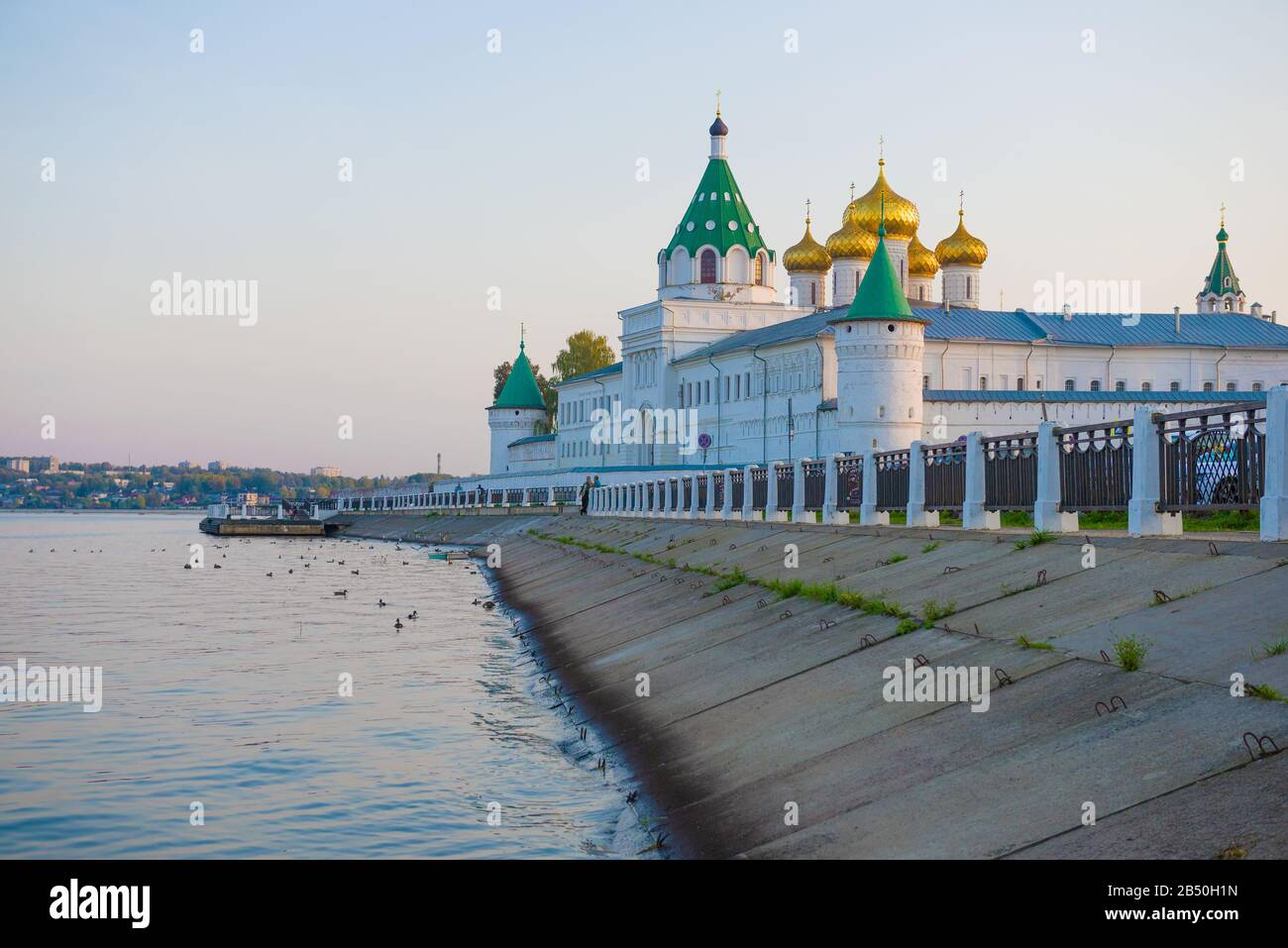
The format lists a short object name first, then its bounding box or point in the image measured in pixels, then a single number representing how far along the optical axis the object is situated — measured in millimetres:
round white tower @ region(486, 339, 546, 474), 123562
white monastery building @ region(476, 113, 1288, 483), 68062
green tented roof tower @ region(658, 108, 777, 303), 100938
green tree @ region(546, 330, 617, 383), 127188
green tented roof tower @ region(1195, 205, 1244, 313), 114438
